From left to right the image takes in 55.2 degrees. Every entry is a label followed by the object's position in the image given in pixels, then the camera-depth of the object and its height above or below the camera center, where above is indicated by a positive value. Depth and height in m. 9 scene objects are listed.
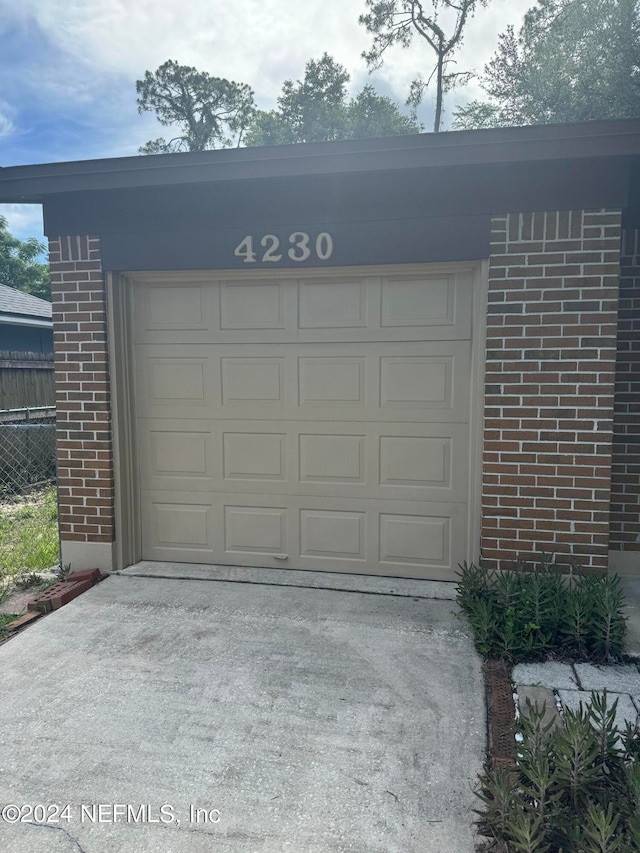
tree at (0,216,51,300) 32.53 +6.28
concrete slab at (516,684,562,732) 2.85 -1.53
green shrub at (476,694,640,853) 1.93 -1.40
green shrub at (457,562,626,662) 3.41 -1.37
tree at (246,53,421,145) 20.38 +9.60
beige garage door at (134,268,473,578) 4.44 -0.27
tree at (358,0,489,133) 17.75 +10.45
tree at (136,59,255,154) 24.25 +11.40
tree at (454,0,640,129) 12.97 +7.43
